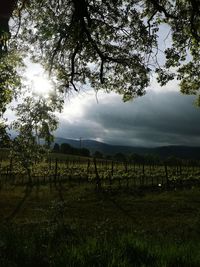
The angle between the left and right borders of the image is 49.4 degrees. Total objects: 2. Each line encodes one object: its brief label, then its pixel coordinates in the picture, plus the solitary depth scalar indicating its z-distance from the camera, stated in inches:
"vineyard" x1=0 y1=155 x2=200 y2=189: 1007.0
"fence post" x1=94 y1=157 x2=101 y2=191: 894.5
